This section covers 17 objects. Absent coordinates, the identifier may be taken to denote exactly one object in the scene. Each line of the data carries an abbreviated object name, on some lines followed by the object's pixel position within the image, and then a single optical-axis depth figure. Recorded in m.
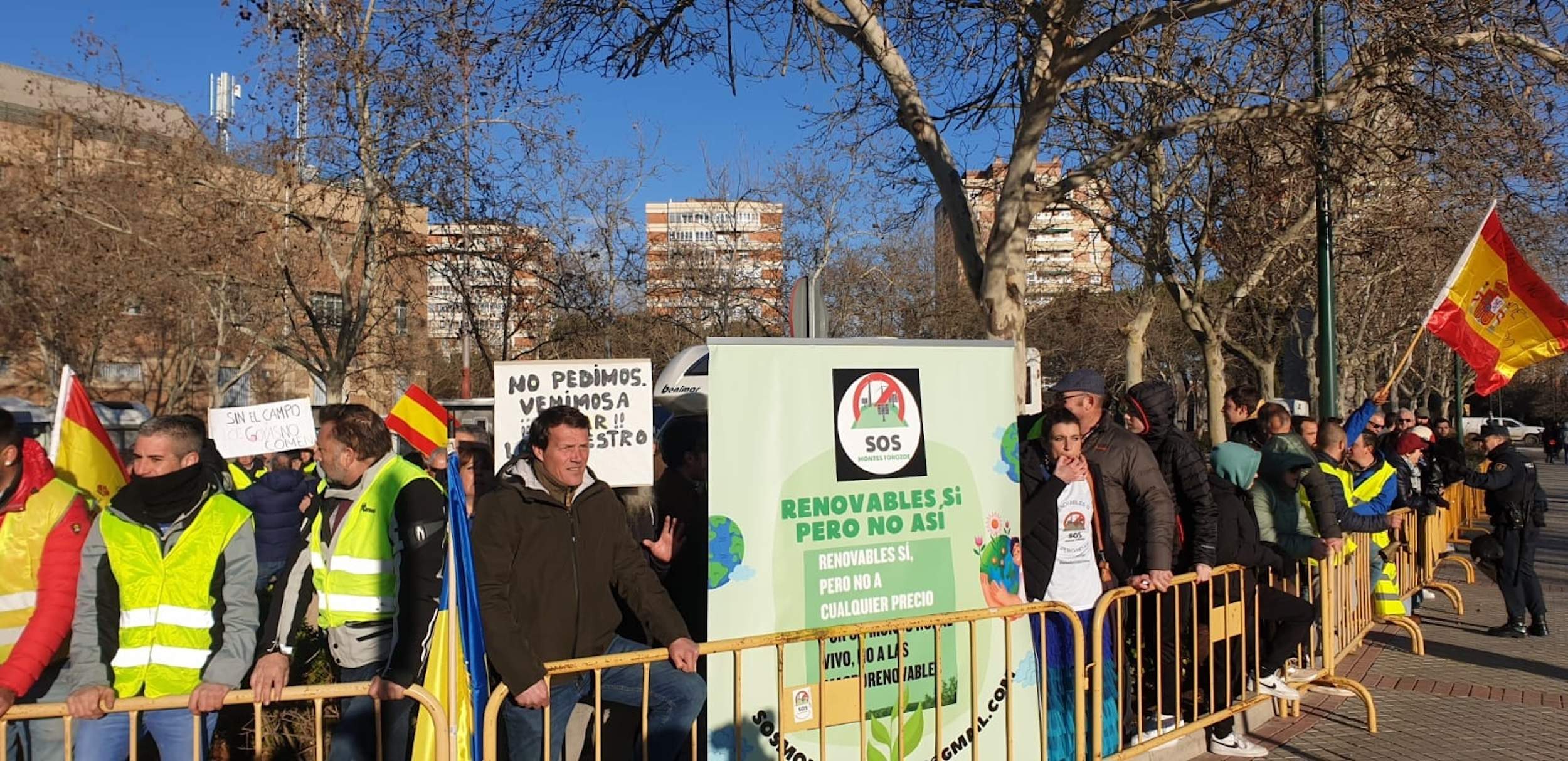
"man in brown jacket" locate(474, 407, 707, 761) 4.33
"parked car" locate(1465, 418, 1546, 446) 60.59
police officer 9.52
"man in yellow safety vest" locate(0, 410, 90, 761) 4.08
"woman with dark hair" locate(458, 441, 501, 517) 7.31
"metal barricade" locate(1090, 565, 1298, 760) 5.67
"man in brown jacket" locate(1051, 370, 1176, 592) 5.74
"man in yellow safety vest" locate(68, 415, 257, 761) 4.09
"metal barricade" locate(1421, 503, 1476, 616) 10.75
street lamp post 11.94
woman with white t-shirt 5.43
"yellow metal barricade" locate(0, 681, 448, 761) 3.61
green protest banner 4.44
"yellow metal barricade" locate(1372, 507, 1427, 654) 10.16
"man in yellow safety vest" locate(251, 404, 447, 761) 4.42
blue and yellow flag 3.63
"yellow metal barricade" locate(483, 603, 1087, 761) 4.14
